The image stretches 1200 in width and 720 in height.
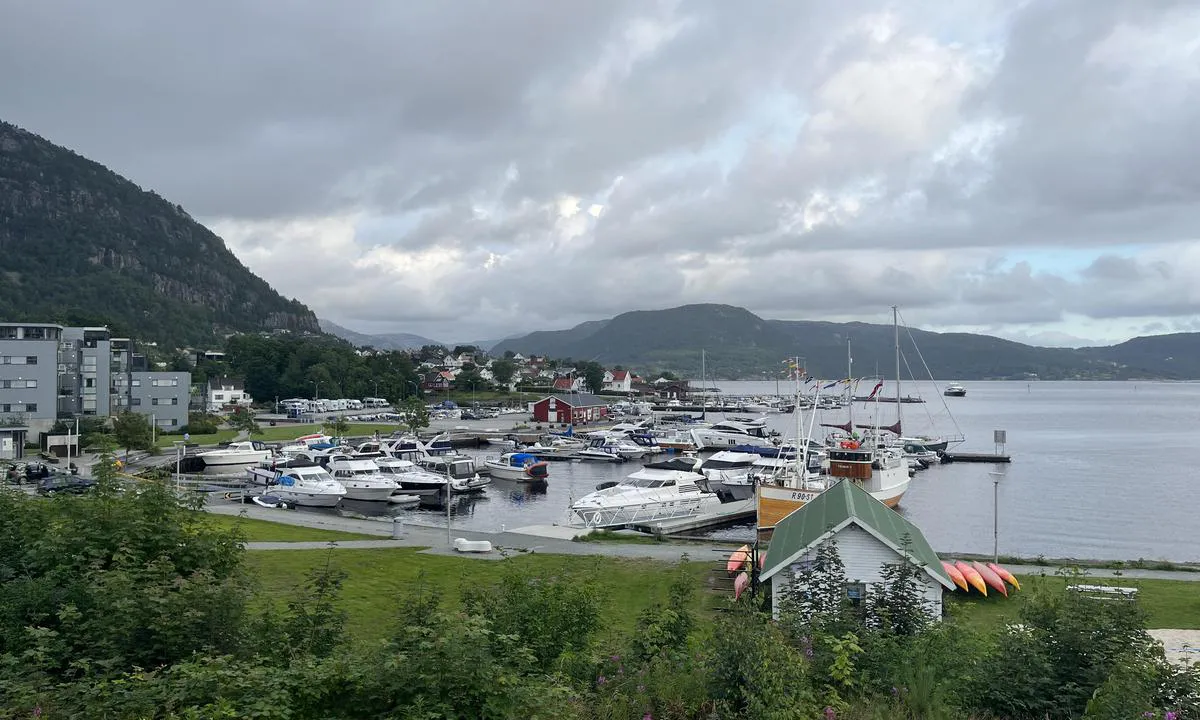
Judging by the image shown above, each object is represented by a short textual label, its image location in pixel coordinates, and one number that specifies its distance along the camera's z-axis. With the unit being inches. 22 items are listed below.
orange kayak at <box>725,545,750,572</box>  850.1
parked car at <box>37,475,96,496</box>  1318.9
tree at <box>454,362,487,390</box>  6013.8
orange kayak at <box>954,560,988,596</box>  784.3
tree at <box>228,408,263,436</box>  2800.2
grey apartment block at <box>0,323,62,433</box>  2262.6
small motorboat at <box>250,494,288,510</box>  1637.6
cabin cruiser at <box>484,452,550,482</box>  2249.0
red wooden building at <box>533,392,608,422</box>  4052.7
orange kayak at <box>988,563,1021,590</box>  815.1
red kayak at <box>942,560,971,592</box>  788.0
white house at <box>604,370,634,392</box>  7485.2
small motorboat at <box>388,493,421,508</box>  1817.2
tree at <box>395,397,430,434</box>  2940.5
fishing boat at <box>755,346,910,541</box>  1270.9
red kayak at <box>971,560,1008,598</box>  793.2
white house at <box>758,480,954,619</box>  619.8
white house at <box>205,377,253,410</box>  4576.8
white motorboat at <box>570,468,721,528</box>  1480.1
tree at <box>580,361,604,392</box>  6747.1
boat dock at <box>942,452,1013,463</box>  2915.8
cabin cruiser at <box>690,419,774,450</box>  3353.8
